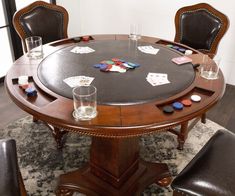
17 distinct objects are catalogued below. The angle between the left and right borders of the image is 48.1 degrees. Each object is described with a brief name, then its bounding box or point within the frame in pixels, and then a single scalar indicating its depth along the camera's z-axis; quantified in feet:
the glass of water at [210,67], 5.01
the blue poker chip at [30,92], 4.35
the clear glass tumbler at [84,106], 3.83
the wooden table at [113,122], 3.73
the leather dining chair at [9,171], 3.72
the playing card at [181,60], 5.52
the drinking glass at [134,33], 7.03
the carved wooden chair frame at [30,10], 7.32
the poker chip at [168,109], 3.95
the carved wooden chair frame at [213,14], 7.15
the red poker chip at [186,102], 4.14
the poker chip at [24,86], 4.57
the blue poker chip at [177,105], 4.04
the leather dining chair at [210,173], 3.82
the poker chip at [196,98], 4.27
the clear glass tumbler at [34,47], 5.84
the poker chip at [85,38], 6.91
